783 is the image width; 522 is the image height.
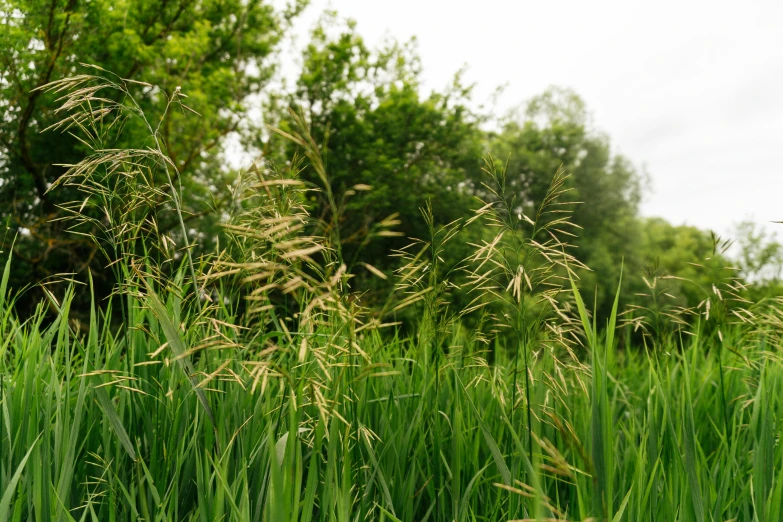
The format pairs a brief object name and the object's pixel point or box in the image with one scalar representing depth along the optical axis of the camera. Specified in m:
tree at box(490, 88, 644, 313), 22.62
